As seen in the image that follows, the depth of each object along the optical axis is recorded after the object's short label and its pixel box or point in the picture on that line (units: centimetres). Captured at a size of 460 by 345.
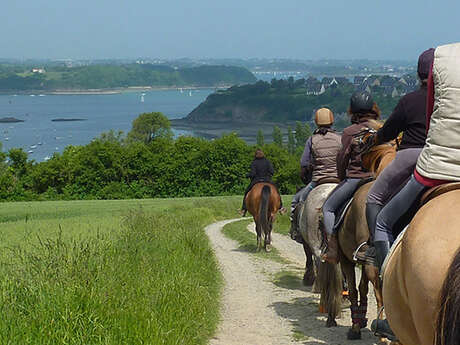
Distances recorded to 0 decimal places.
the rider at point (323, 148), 1067
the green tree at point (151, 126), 13512
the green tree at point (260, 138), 13205
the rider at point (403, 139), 587
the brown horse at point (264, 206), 1819
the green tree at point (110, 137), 11961
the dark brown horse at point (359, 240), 754
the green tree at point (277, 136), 14589
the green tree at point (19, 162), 6975
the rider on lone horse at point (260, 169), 1866
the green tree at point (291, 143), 15538
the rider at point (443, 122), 416
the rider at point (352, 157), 826
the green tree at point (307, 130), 15731
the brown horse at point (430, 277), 328
